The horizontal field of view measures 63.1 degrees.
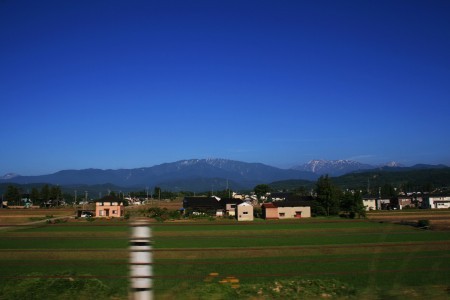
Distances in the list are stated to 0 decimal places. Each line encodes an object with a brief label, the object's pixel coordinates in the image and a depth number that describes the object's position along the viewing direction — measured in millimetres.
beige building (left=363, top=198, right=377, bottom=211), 77600
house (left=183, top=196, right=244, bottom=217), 64062
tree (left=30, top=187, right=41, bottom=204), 95206
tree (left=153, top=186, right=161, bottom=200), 131462
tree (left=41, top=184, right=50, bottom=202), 93562
